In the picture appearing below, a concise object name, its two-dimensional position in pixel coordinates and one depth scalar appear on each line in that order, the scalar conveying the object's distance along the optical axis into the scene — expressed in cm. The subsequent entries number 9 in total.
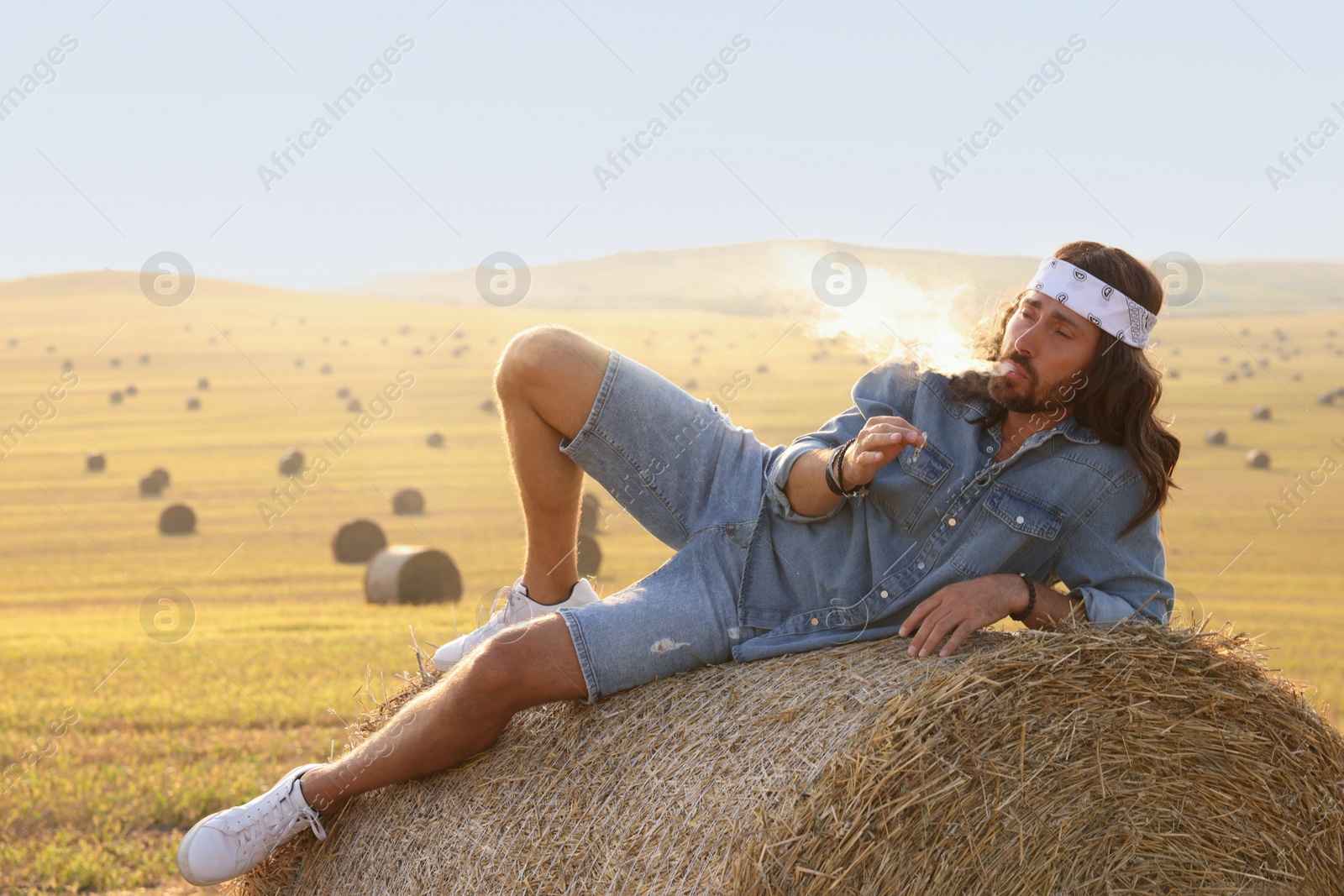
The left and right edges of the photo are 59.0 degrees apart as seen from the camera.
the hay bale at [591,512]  2069
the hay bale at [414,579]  1370
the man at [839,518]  378
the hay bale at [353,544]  1816
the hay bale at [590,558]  1614
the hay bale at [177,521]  2181
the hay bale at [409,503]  2412
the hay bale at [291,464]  2973
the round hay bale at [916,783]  318
